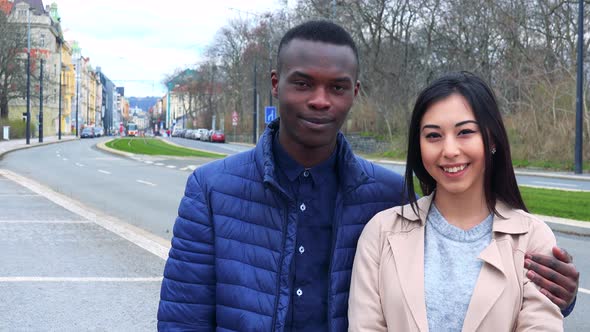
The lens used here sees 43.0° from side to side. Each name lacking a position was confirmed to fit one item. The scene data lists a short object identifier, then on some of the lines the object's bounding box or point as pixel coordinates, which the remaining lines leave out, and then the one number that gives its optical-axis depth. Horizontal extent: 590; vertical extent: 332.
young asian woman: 2.21
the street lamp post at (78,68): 121.64
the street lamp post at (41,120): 52.06
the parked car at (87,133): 88.11
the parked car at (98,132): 96.34
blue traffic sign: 34.03
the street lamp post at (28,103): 49.28
